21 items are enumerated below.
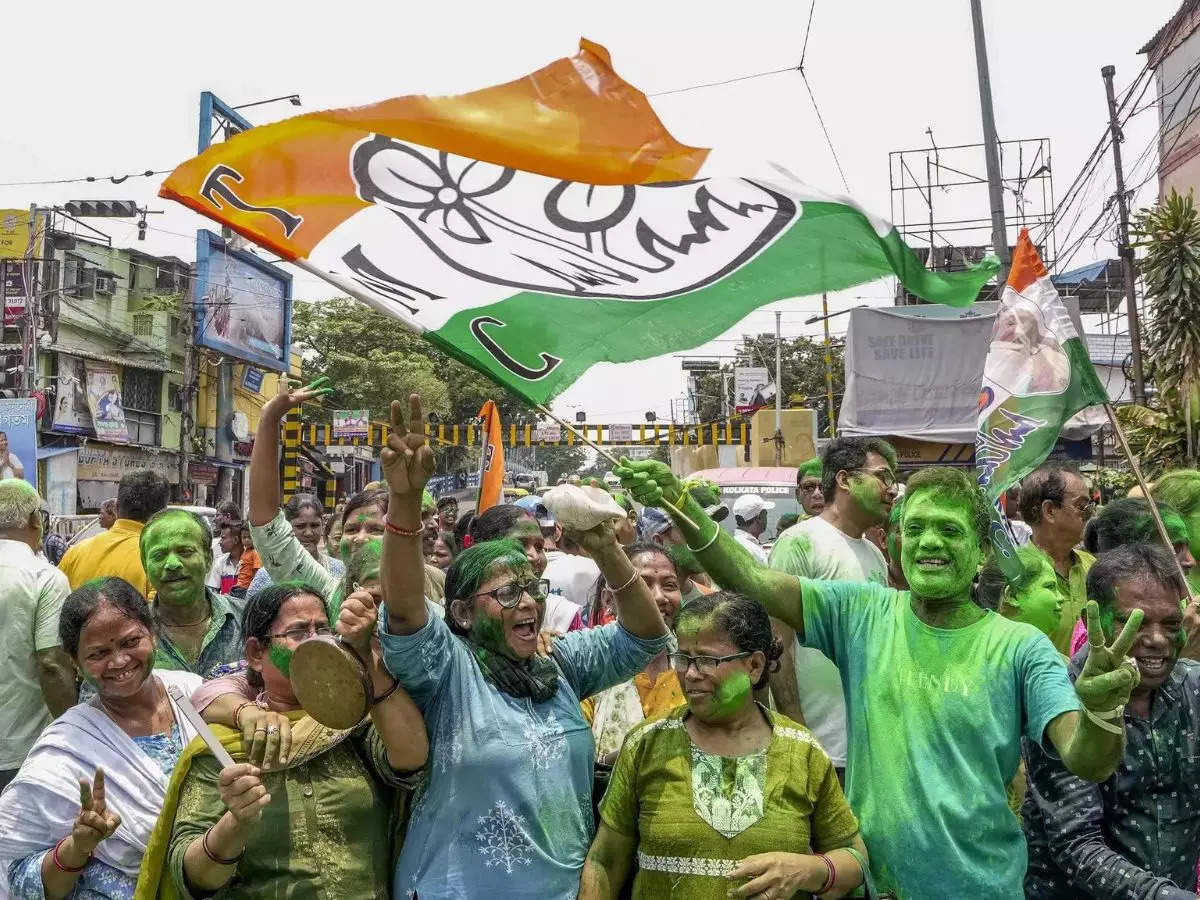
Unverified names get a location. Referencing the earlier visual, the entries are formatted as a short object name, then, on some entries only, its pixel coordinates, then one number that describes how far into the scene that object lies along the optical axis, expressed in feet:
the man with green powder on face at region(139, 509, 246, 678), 14.10
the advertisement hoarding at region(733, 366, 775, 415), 126.31
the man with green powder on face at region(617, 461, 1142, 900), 9.08
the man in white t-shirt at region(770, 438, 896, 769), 13.33
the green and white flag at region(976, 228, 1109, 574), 13.33
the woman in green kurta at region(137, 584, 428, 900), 8.97
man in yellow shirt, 17.54
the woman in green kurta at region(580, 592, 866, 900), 8.96
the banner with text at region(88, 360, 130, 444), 98.89
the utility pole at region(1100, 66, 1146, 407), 47.06
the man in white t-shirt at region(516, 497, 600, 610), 19.21
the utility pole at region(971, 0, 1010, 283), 35.68
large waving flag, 12.27
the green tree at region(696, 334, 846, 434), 134.72
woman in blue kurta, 8.71
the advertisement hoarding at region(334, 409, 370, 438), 115.14
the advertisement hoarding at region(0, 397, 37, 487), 60.08
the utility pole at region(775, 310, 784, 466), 66.54
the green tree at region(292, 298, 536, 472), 139.03
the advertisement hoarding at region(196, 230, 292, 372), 107.14
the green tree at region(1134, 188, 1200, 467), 38.96
